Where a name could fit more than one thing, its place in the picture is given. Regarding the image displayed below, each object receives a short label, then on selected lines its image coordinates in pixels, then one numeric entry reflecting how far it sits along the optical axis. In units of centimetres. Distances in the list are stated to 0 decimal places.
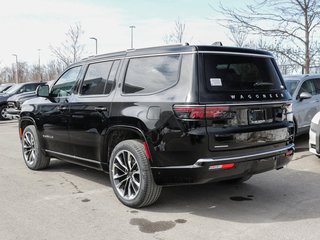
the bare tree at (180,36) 2187
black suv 319
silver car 698
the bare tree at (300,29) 1108
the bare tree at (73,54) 2542
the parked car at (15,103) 1222
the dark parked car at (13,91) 1433
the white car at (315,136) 531
